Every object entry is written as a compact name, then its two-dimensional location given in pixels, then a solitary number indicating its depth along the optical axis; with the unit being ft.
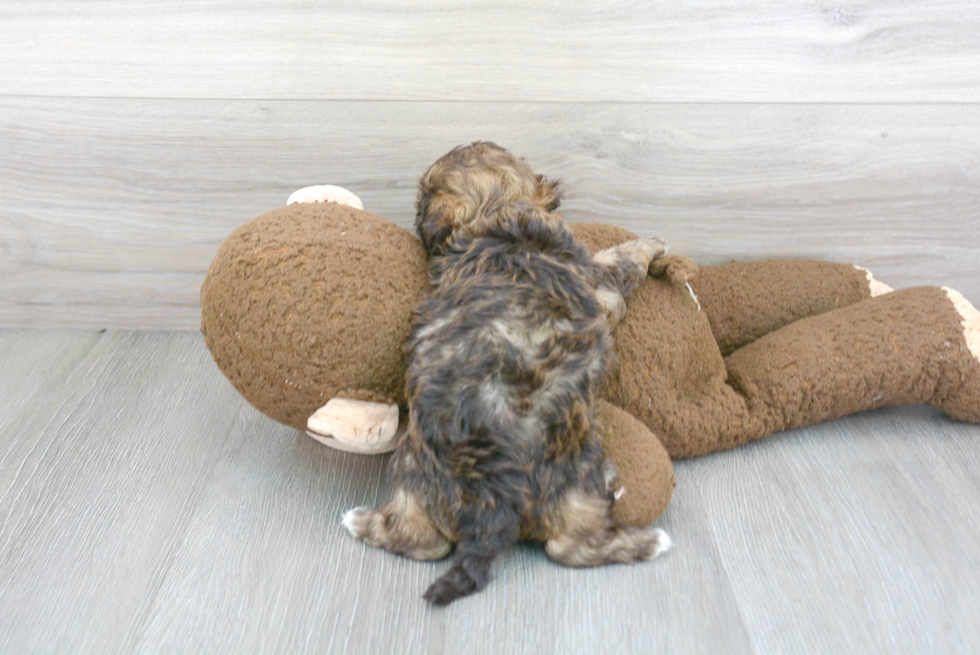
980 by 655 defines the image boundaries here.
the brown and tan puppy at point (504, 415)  2.43
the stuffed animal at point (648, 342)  2.53
